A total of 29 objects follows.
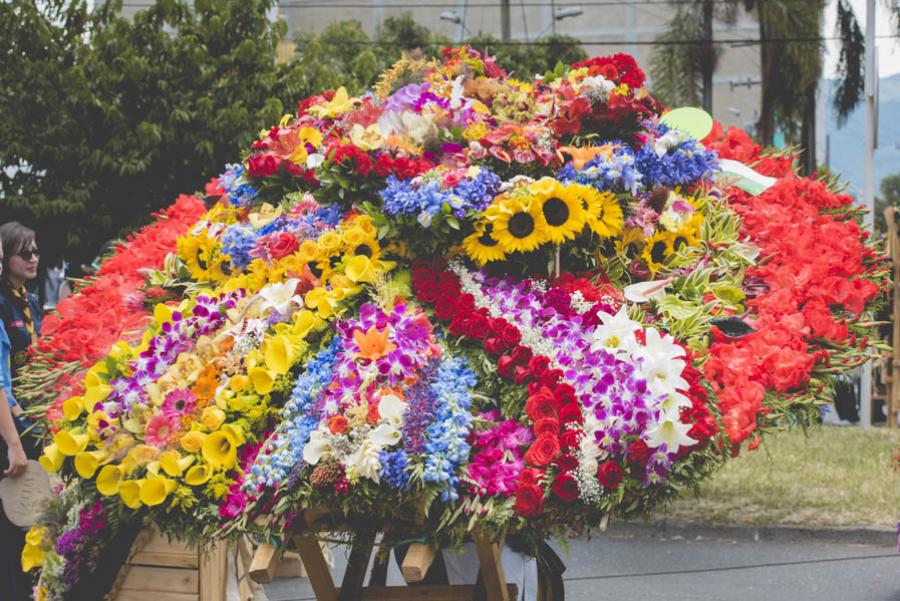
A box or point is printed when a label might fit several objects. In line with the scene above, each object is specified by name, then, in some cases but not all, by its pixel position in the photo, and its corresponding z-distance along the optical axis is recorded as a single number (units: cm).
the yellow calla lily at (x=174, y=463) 684
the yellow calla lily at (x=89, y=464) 709
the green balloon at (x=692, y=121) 960
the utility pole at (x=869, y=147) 2759
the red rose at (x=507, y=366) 711
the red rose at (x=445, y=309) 745
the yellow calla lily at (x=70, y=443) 716
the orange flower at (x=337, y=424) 669
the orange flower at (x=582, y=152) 820
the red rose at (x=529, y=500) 636
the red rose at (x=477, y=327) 729
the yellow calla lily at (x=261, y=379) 724
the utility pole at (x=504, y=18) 5950
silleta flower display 662
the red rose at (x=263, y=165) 904
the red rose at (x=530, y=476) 645
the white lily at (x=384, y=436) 657
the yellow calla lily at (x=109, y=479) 697
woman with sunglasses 1005
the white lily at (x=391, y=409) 668
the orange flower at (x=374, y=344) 704
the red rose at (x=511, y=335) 721
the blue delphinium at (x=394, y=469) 645
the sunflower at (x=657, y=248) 834
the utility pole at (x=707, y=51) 5922
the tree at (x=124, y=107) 2434
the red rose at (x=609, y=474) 642
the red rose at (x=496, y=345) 721
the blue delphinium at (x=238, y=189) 926
